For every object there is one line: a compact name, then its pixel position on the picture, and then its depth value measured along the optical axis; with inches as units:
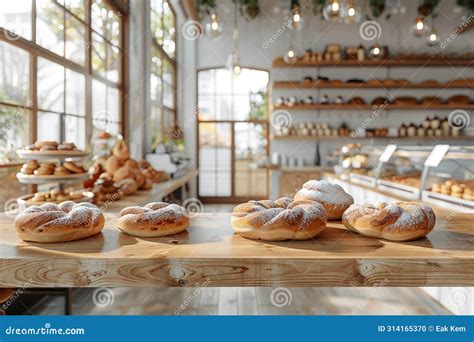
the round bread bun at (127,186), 140.6
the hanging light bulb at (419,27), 204.7
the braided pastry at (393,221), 44.1
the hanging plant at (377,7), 315.9
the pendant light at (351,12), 168.6
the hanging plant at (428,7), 315.3
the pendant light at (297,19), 196.2
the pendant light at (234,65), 260.8
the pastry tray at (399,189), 138.5
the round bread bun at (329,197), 53.9
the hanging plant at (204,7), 307.3
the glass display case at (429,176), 120.0
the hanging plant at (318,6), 310.4
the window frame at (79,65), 129.0
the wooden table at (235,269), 38.7
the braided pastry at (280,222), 43.6
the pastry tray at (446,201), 112.5
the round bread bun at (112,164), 154.0
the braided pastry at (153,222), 46.4
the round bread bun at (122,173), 148.6
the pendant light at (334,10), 165.5
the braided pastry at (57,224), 43.2
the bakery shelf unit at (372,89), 322.7
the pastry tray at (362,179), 182.7
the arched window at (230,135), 360.5
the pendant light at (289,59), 318.7
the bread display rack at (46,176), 96.3
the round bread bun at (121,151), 159.8
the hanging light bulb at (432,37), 226.7
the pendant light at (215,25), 211.5
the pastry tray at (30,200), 95.6
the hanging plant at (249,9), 328.9
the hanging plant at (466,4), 314.8
